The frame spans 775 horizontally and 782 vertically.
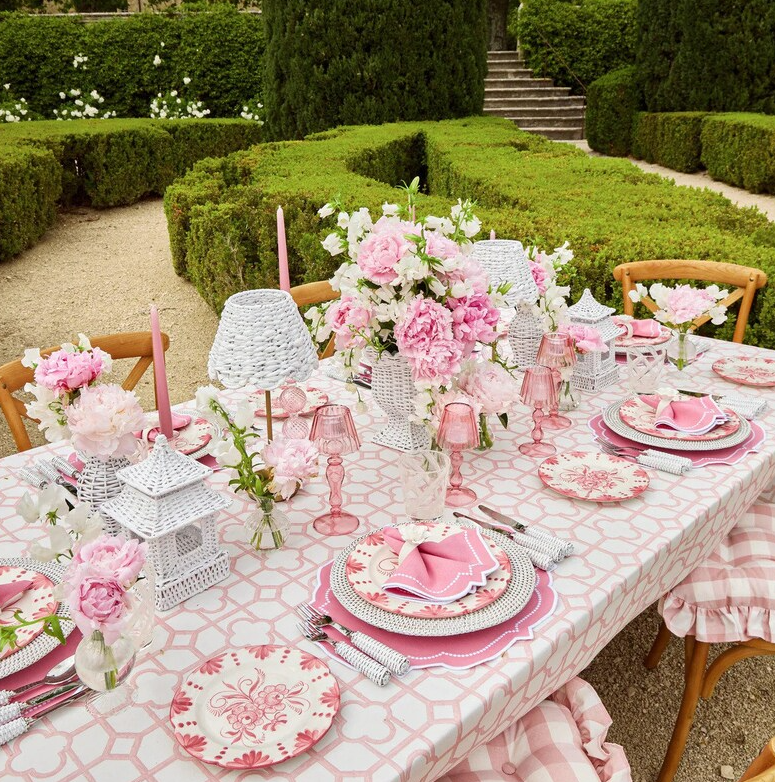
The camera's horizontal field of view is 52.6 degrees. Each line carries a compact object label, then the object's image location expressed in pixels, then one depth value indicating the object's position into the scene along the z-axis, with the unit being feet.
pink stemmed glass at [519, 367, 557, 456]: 7.19
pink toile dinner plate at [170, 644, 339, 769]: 3.98
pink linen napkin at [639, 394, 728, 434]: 7.60
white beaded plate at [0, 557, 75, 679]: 4.55
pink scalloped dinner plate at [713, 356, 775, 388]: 8.90
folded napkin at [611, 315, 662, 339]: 10.36
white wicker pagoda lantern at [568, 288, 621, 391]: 8.86
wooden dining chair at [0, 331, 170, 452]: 8.35
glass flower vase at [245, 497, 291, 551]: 5.83
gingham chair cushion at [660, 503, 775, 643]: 7.23
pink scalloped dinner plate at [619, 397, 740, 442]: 7.45
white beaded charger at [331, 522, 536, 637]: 4.83
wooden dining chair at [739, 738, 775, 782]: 3.37
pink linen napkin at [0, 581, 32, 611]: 5.14
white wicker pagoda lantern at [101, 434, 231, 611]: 5.03
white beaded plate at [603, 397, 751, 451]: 7.30
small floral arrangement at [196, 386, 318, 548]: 5.52
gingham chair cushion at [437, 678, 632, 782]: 5.38
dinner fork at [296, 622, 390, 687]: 4.48
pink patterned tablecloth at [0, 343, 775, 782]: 4.02
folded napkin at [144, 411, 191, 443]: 7.71
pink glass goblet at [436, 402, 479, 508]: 6.31
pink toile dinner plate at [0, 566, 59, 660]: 4.79
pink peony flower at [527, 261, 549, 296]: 8.32
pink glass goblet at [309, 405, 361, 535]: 6.06
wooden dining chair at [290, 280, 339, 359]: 11.43
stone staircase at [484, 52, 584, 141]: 55.93
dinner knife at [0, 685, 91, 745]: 4.11
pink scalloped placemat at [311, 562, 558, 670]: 4.68
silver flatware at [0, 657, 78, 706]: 4.47
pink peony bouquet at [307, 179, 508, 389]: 6.23
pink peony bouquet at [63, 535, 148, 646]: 3.98
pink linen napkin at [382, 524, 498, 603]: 5.13
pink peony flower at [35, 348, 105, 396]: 5.83
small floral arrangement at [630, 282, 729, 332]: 8.56
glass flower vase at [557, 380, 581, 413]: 8.38
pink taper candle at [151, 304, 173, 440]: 6.11
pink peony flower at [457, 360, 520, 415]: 6.78
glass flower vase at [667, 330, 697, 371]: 9.13
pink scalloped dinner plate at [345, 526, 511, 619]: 4.98
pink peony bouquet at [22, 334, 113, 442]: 5.85
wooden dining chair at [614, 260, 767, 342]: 11.47
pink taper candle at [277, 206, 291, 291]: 6.53
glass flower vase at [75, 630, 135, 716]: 4.17
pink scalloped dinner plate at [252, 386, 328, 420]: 8.24
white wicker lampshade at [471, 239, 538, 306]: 8.06
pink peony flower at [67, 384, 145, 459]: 5.56
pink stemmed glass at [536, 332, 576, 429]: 7.71
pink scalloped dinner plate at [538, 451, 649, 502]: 6.49
